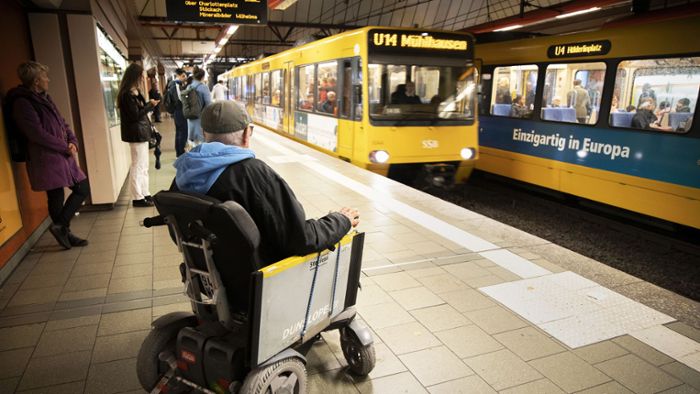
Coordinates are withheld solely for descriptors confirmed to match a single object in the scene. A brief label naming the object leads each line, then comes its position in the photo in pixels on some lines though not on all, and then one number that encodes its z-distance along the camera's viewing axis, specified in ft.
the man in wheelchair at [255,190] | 6.58
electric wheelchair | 6.29
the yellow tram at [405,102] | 24.18
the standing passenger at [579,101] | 24.25
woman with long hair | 18.45
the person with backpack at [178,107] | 28.84
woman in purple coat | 13.58
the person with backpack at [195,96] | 25.22
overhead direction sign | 30.30
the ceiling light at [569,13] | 37.03
